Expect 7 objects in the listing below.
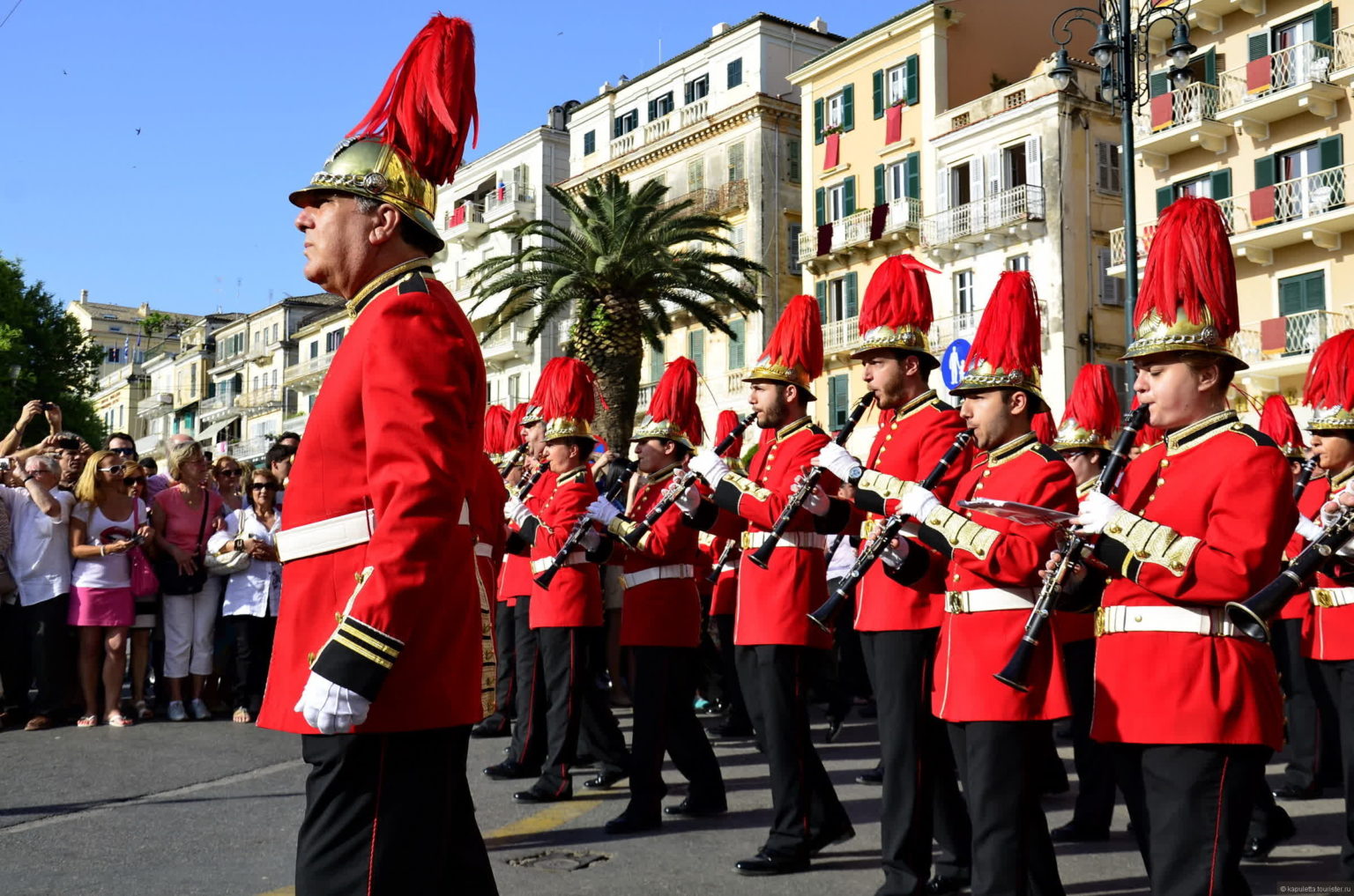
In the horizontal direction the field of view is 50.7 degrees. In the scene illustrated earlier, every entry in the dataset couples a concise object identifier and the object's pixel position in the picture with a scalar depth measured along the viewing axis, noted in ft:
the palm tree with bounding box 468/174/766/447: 100.48
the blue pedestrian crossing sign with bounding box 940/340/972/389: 47.06
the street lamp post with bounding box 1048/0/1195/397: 53.21
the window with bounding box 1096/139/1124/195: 116.57
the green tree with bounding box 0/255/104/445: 162.81
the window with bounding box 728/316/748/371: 148.97
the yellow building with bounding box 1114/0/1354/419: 97.30
